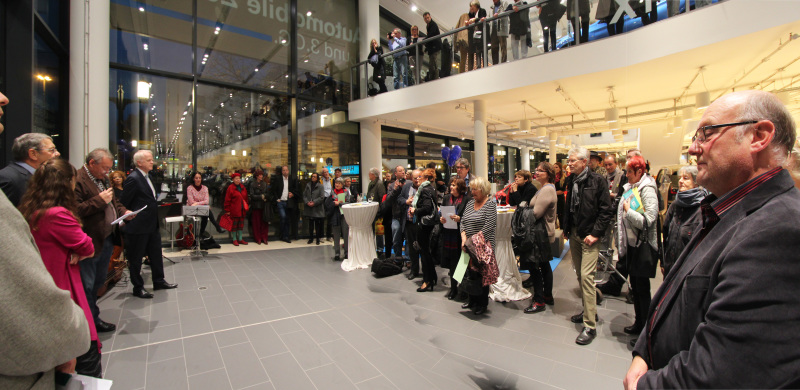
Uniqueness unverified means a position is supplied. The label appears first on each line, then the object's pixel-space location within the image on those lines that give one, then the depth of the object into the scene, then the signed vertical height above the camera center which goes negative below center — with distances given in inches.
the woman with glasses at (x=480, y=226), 131.8 -10.7
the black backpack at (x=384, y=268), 193.3 -39.6
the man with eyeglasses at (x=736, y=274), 25.3 -7.2
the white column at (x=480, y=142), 291.9 +53.5
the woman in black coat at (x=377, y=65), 346.3 +150.1
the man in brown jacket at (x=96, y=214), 109.0 -1.0
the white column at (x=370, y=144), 381.4 +71.1
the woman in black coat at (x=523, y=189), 170.4 +5.4
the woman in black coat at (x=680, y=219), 79.4 -7.1
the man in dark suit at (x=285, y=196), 309.0 +9.6
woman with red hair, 110.3 -12.2
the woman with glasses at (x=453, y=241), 152.1 -19.0
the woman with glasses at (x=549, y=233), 140.6 -15.3
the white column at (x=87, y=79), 201.2 +85.4
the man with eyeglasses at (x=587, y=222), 113.9 -9.0
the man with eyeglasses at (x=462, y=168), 161.6 +16.6
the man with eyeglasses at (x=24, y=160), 86.2 +15.5
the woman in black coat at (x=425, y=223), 170.2 -11.2
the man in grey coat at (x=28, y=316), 29.2 -10.1
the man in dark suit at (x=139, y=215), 151.5 -2.6
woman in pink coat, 69.4 -4.3
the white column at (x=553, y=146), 505.4 +89.4
